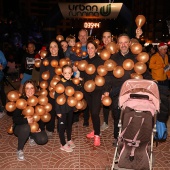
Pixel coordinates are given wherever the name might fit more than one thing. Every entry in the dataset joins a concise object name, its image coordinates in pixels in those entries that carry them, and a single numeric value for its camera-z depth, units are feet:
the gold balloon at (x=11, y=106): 12.02
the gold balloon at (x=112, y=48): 13.05
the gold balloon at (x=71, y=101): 11.97
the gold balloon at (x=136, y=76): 11.99
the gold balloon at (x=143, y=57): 12.16
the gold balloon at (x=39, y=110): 12.44
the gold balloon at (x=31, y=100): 12.01
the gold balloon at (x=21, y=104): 11.72
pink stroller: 9.33
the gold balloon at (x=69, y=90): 11.88
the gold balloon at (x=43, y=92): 13.12
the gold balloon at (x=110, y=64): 12.20
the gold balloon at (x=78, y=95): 12.38
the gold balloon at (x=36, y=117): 12.45
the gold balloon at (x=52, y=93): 13.02
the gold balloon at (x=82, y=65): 12.84
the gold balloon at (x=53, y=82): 13.03
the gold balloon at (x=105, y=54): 12.72
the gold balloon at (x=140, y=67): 11.86
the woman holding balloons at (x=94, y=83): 12.48
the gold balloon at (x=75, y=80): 12.60
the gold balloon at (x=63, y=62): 13.14
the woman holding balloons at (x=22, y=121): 11.86
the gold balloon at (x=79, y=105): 12.71
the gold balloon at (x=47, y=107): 12.92
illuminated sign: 81.57
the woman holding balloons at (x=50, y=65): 13.41
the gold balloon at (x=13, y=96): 12.10
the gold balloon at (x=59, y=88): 11.78
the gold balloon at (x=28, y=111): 11.84
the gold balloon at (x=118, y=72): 11.89
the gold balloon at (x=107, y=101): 12.71
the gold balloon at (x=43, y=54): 14.43
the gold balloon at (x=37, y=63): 15.03
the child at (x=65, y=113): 11.96
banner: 34.83
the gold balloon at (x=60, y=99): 11.82
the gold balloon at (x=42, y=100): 12.57
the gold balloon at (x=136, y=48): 12.24
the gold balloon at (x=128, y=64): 11.79
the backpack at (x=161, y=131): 12.00
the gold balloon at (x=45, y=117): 13.01
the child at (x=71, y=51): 15.11
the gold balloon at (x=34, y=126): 12.12
